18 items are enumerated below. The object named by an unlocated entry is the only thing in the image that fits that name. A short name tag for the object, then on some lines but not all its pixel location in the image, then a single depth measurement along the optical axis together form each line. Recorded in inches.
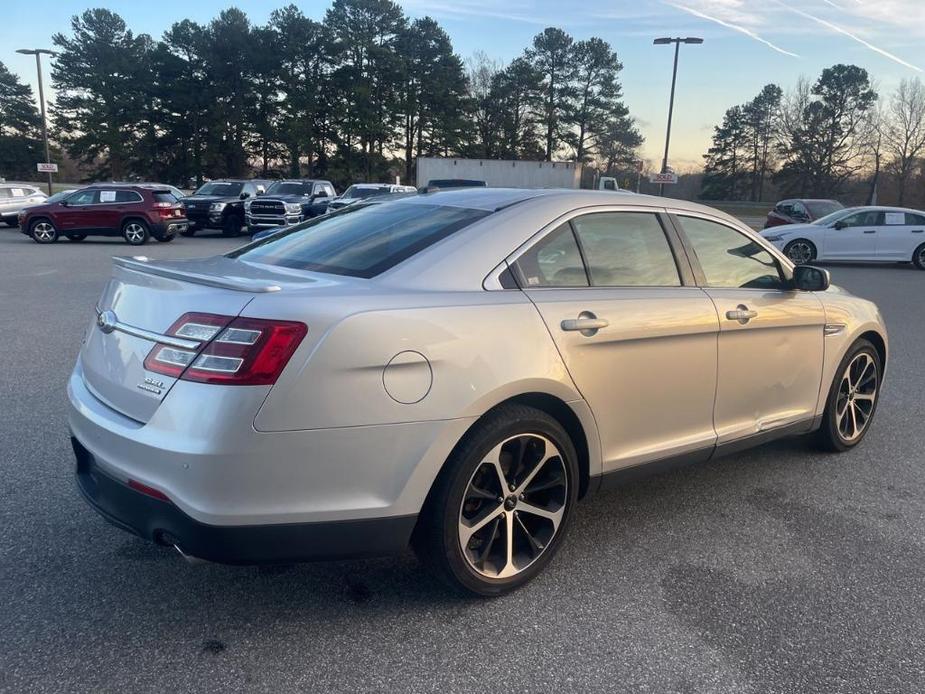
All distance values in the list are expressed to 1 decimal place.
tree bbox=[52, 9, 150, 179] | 2209.6
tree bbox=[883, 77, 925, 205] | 2362.2
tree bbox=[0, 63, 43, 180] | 2485.2
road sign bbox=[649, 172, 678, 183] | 1155.8
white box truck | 1393.9
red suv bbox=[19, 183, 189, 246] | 799.7
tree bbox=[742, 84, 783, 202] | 2783.0
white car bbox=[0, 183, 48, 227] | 970.1
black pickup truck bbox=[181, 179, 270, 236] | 941.8
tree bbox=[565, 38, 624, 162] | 2395.4
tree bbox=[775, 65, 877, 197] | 2427.4
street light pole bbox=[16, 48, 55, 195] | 1238.9
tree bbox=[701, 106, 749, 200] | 2881.4
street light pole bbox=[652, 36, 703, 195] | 1167.0
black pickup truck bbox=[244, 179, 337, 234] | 887.7
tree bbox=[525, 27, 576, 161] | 2393.0
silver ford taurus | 93.4
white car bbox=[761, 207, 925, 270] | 722.8
